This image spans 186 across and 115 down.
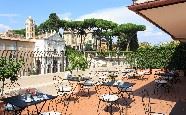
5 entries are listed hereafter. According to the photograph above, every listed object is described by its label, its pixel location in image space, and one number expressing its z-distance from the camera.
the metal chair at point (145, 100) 4.67
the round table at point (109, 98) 4.38
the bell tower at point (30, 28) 34.06
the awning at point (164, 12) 3.39
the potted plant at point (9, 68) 4.46
